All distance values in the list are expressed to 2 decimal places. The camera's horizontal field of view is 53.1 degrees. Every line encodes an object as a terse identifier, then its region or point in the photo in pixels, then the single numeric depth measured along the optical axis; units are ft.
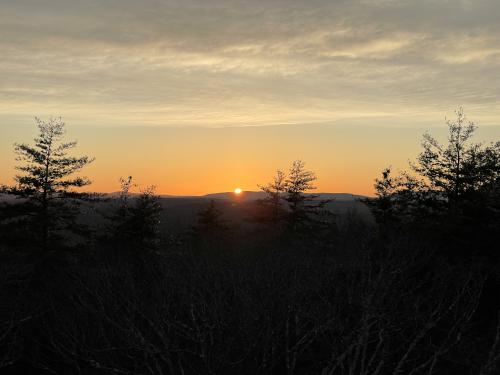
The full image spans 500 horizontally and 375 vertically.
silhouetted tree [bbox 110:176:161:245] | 120.06
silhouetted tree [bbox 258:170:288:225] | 173.17
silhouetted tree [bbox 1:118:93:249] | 114.73
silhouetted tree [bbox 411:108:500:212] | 126.11
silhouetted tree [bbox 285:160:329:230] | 167.06
